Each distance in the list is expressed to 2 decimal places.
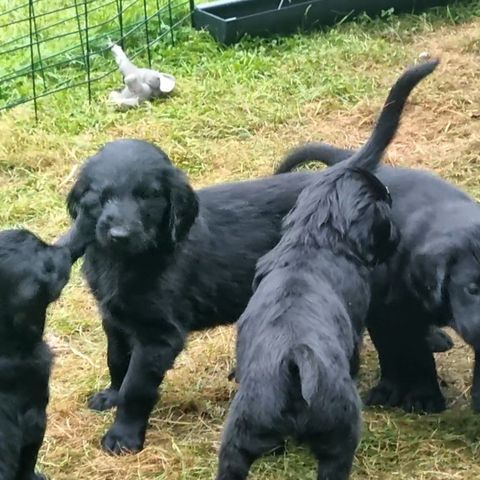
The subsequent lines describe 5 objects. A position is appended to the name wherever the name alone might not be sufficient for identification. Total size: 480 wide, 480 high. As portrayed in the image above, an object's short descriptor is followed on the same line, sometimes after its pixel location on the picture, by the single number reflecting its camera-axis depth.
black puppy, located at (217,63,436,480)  3.64
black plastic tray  8.70
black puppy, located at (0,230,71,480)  3.84
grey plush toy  7.86
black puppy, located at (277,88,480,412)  4.23
